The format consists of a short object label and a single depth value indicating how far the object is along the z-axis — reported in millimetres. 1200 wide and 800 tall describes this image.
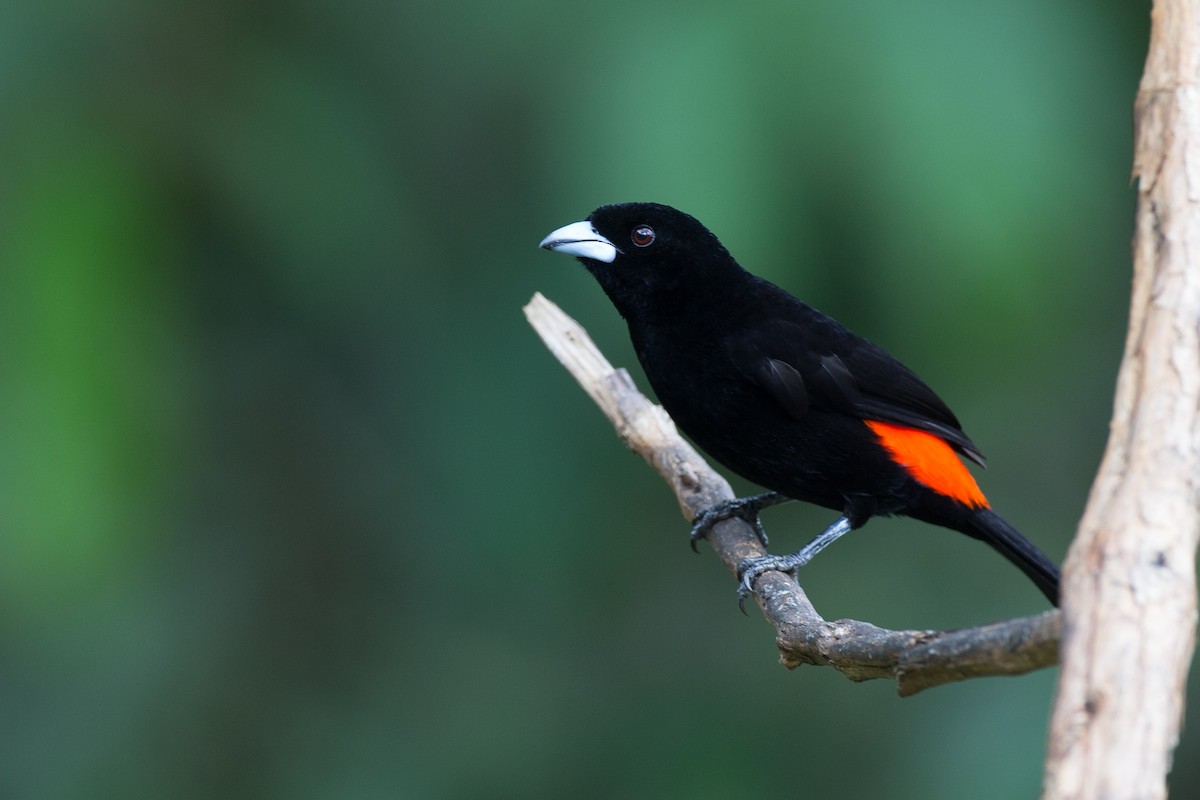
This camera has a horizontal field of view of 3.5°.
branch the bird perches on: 4152
